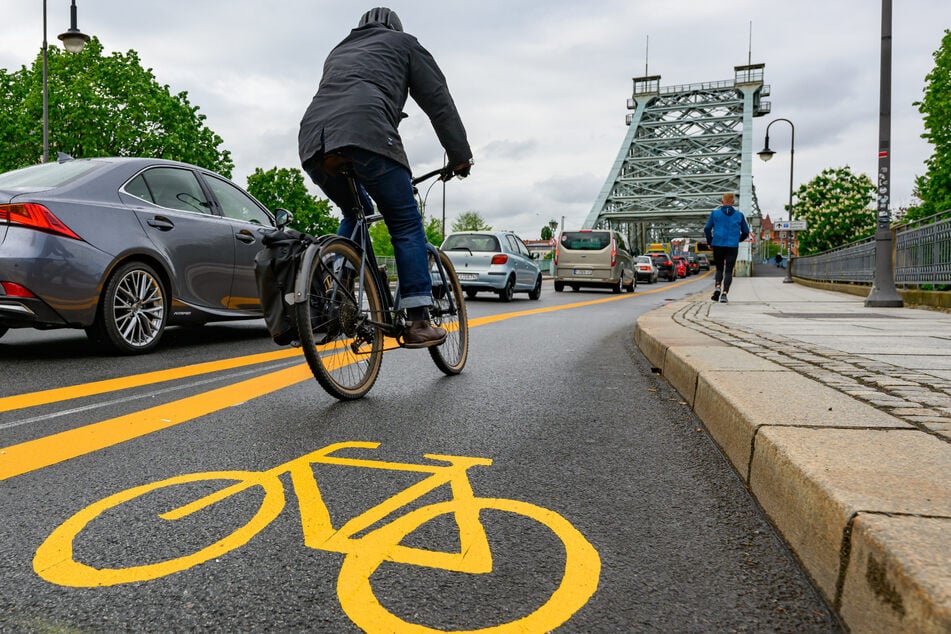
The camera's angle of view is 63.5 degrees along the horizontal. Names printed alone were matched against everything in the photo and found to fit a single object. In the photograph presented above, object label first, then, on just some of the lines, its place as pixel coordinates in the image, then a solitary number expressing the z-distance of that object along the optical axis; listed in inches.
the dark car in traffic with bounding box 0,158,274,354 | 195.0
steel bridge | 4249.5
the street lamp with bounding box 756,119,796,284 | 1496.6
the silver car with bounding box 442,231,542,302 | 642.8
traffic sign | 1309.9
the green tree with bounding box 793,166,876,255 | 3282.5
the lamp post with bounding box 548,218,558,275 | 2246.6
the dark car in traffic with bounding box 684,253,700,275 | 3216.0
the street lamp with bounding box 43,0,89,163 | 708.0
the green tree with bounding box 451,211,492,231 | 4168.3
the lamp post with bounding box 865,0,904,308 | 482.9
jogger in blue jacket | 504.7
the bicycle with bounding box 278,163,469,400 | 141.3
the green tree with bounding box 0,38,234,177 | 1326.3
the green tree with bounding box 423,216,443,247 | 3802.7
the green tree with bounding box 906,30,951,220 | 1439.5
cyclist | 145.6
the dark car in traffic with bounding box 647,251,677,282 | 1995.6
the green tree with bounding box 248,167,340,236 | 2967.5
